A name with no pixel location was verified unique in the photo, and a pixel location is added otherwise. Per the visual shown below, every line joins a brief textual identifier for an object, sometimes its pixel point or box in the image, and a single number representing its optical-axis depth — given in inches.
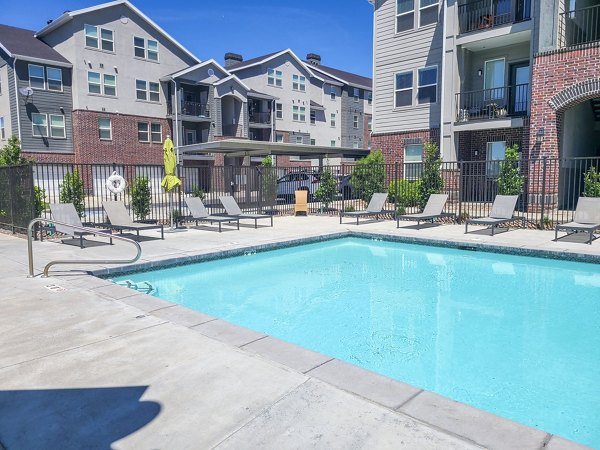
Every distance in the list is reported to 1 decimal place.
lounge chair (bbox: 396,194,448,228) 517.7
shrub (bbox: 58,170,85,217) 487.5
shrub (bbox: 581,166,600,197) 494.3
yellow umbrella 476.4
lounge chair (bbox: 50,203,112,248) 393.7
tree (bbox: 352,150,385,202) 719.7
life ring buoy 460.6
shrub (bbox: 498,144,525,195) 528.4
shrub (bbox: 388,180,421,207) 656.4
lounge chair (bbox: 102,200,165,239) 418.8
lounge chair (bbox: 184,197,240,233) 518.5
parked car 879.7
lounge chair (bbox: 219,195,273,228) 553.3
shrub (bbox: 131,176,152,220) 540.2
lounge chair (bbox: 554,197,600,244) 410.6
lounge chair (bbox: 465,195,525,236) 464.1
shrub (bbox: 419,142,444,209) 590.9
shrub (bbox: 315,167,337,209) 731.4
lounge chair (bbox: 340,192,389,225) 563.8
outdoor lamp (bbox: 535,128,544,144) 574.9
